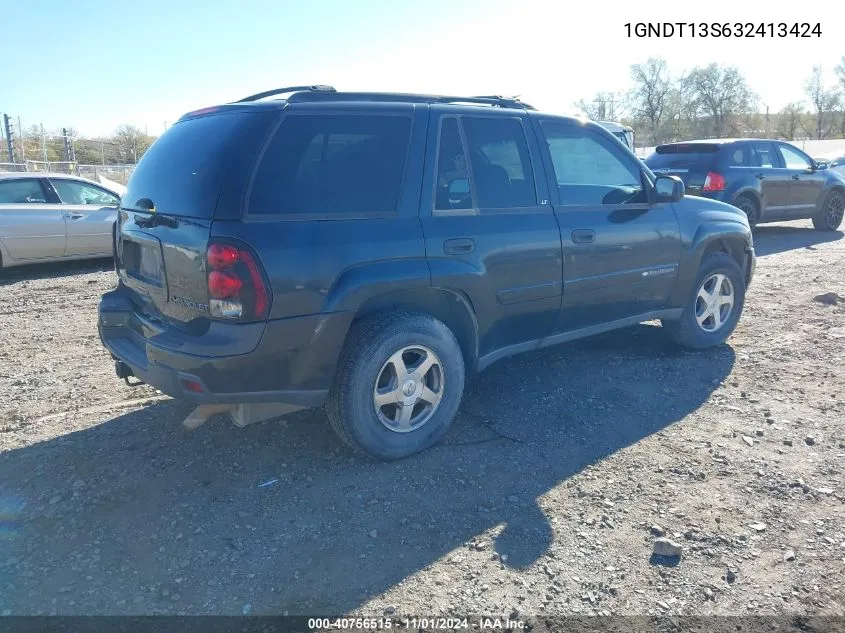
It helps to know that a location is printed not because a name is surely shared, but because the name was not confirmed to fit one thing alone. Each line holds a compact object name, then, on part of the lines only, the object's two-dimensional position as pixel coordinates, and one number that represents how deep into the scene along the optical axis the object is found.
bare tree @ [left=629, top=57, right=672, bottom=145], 52.69
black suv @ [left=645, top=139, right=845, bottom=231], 11.05
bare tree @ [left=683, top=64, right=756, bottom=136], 48.69
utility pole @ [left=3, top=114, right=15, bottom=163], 21.72
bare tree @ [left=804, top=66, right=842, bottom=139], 48.97
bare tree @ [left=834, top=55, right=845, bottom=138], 49.26
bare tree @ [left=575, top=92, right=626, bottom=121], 51.31
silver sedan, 8.90
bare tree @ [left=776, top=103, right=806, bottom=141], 51.72
